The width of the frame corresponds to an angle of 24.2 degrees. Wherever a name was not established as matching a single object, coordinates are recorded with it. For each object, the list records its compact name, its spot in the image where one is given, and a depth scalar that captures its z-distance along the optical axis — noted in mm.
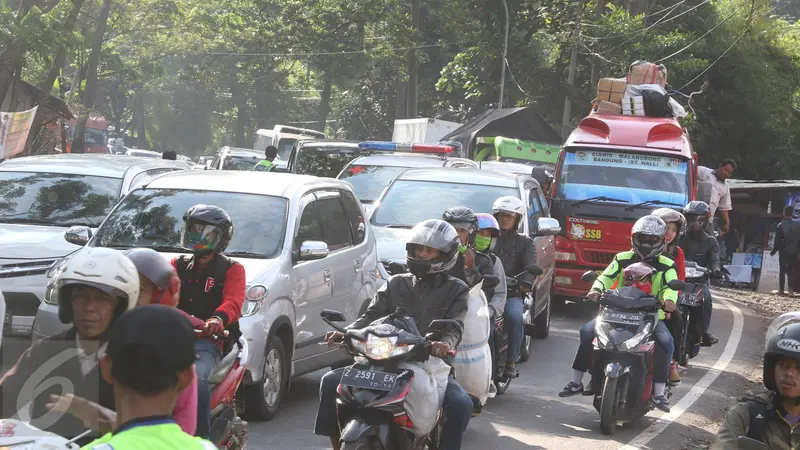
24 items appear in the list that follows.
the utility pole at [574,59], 51910
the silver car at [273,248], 13110
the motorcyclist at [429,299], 9561
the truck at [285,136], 62510
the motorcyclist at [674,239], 16635
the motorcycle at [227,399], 9036
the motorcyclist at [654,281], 14330
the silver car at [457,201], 19907
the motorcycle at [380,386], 8837
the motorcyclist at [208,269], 9839
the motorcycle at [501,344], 14837
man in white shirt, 30060
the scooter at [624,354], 13714
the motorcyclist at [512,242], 16370
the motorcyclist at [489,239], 13992
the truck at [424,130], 53262
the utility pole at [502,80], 60554
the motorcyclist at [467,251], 12966
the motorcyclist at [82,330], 6199
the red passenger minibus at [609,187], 25424
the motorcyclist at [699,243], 19629
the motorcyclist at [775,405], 6567
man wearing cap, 4114
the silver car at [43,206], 15730
